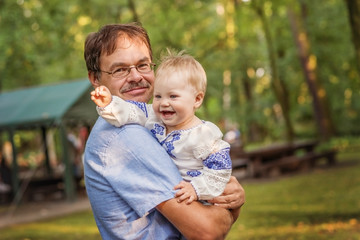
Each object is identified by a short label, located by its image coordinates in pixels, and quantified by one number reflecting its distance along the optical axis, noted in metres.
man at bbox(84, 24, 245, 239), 2.35
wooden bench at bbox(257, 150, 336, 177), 17.17
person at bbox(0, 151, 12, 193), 18.27
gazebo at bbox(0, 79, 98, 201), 15.48
